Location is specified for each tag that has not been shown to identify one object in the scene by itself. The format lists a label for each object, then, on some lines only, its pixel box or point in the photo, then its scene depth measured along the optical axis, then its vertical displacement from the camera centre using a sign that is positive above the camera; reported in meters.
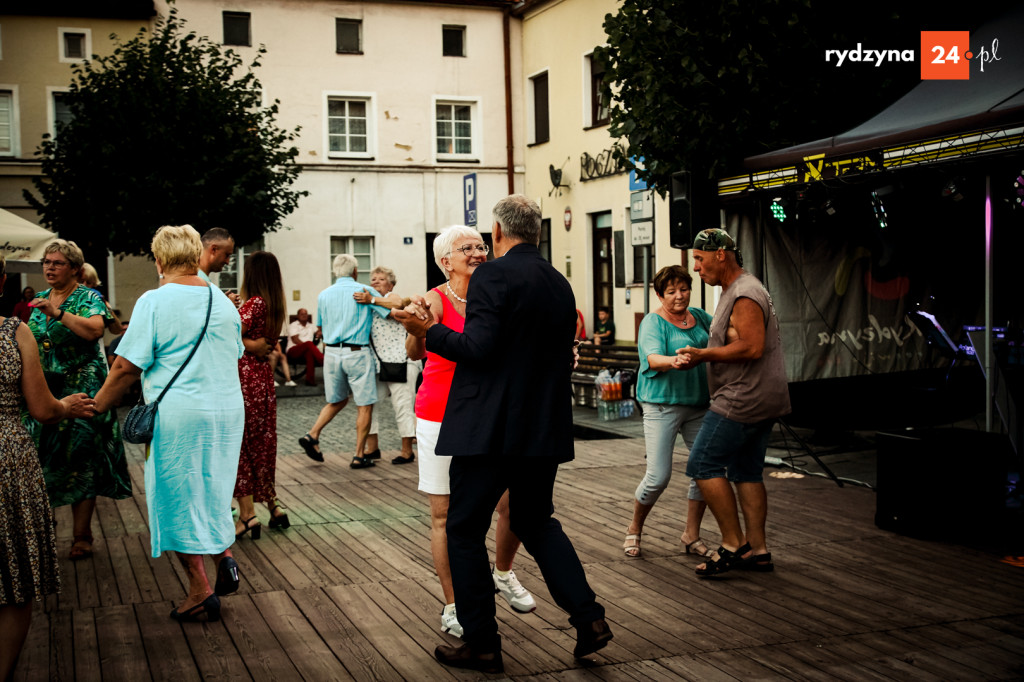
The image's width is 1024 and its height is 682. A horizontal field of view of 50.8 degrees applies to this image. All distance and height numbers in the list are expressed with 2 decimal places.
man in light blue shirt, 10.38 -0.74
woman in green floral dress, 6.59 -0.65
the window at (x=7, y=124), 24.30 +3.58
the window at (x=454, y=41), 27.08 +5.87
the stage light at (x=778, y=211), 9.66 +0.52
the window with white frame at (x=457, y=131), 27.27 +3.64
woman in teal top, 6.52 -0.70
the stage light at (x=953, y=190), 8.09 +0.56
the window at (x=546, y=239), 26.34 +0.84
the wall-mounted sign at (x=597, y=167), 22.99 +2.29
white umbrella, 12.81 +0.51
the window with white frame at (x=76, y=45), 24.39 +5.36
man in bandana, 6.04 -0.73
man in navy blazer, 4.40 -0.62
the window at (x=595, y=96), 23.67 +3.89
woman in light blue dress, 5.16 -0.61
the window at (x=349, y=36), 26.16 +5.84
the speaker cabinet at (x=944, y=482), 6.78 -1.39
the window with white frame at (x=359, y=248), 26.62 +0.71
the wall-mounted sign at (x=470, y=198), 14.08 +1.01
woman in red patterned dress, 7.32 -0.68
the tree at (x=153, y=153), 20.06 +2.40
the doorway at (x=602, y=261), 23.81 +0.24
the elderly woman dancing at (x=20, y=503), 4.00 -0.83
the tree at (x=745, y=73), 10.11 +1.87
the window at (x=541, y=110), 26.48 +4.01
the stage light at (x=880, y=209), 8.70 +0.51
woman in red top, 4.95 -0.50
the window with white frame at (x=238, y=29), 25.25 +5.85
